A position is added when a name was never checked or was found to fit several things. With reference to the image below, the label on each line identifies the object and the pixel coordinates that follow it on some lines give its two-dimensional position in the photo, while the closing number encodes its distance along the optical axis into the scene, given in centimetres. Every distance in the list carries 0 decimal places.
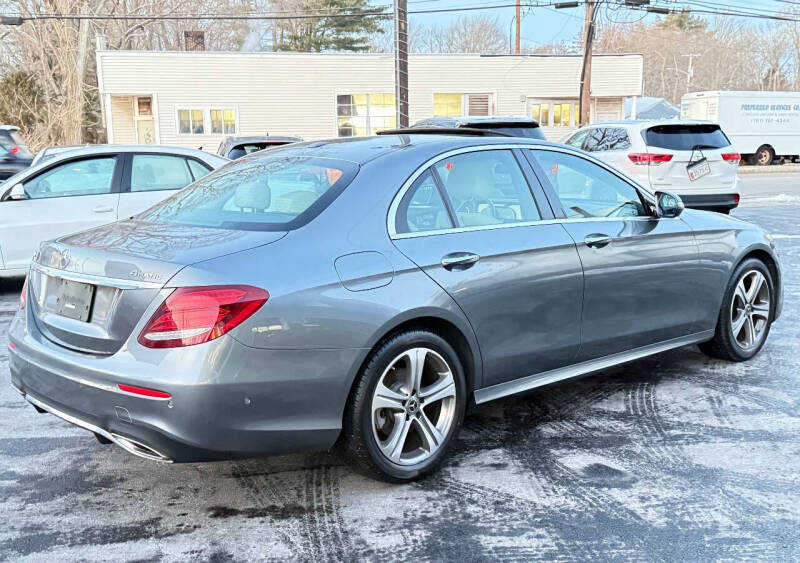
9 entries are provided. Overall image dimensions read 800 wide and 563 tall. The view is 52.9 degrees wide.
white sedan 787
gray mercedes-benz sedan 314
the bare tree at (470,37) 7106
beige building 2855
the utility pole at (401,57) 1834
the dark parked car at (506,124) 1143
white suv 1191
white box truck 3173
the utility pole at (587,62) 2872
